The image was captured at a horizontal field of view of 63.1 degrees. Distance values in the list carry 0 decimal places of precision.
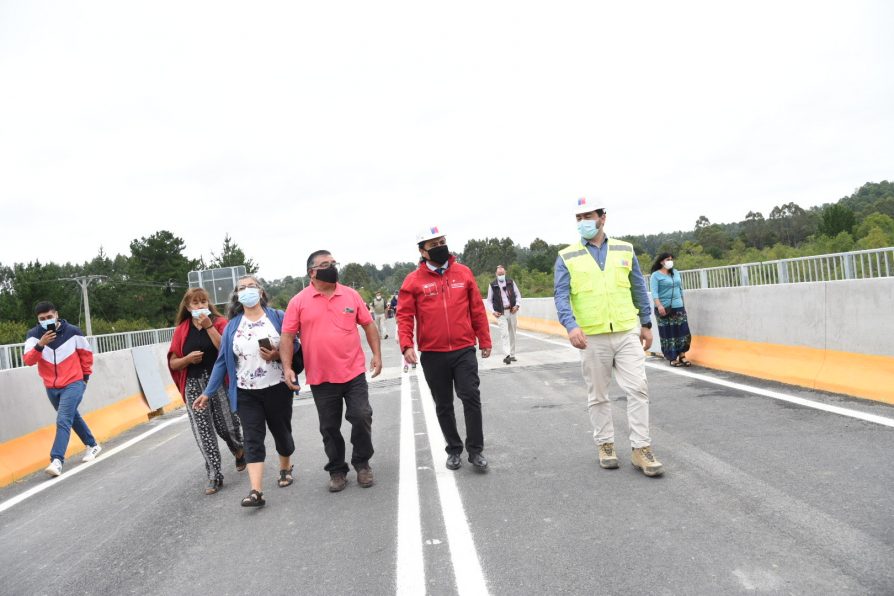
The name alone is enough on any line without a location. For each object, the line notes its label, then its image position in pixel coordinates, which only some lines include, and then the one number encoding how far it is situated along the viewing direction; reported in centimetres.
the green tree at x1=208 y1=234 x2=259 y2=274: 9765
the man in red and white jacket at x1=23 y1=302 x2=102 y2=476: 809
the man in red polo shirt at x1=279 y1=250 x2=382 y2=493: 591
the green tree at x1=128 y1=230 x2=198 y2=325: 9212
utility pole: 6086
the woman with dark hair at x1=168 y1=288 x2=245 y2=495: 653
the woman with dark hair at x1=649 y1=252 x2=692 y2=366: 1116
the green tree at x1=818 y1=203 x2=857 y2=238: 11459
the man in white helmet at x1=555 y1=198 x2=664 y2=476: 569
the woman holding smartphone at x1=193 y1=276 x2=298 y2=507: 596
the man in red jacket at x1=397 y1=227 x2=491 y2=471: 616
